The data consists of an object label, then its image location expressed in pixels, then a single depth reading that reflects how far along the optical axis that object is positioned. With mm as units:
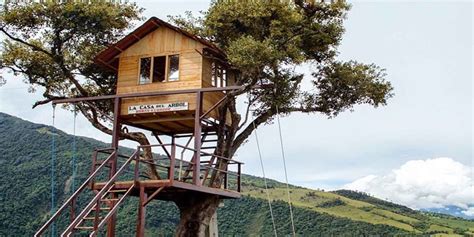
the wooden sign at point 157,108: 14727
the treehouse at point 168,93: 14188
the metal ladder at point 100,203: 11759
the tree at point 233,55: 15523
